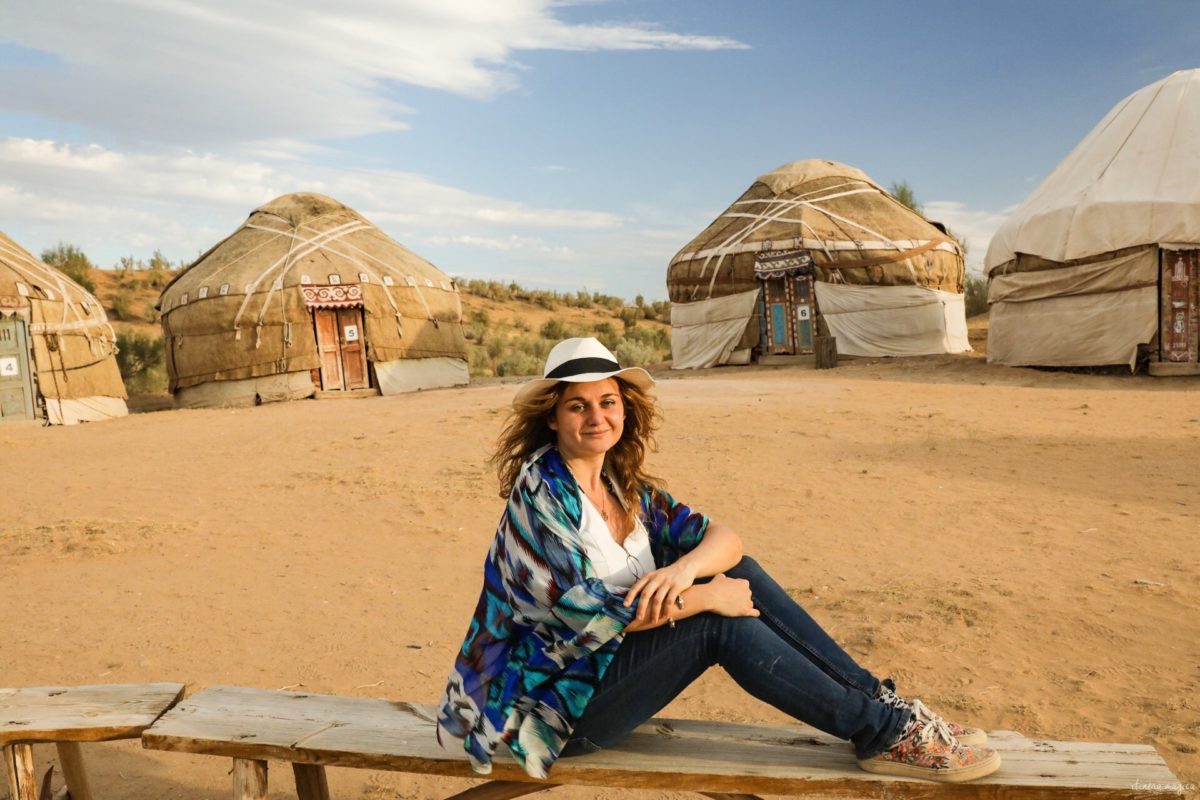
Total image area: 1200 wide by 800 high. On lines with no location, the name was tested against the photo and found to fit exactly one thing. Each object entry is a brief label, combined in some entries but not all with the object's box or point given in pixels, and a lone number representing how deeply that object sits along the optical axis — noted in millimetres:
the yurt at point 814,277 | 16188
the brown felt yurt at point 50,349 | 12875
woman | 1787
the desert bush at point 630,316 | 29989
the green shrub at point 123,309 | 25203
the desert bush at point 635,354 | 20059
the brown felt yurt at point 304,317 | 14523
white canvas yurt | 11766
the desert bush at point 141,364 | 18922
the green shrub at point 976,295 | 23516
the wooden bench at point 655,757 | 1772
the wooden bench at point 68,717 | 2105
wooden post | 15141
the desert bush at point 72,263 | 24844
